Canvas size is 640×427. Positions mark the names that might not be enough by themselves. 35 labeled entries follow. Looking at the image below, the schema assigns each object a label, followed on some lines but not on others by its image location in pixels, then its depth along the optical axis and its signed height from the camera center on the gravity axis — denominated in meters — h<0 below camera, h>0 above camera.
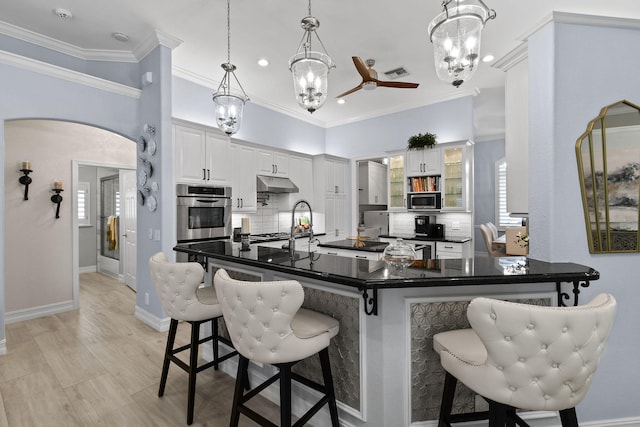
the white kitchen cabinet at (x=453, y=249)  4.74 -0.57
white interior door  5.21 -0.15
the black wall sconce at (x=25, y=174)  3.93 +0.57
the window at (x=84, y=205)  6.59 +0.27
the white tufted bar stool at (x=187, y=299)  1.98 -0.58
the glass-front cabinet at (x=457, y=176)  4.82 +0.62
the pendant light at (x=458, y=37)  1.56 +0.96
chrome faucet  2.26 -0.21
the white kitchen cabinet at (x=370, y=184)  6.79 +0.71
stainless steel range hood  4.93 +0.52
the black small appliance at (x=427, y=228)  5.24 -0.24
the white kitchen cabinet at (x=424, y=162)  5.07 +0.91
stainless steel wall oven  3.72 +0.05
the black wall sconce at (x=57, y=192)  4.20 +0.35
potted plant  5.11 +1.26
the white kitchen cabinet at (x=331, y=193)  5.86 +0.44
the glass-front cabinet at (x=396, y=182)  5.56 +0.60
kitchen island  1.58 -0.59
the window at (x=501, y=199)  7.01 +0.34
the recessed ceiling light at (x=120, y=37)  3.37 +2.05
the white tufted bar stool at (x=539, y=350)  1.07 -0.49
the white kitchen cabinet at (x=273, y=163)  5.00 +0.91
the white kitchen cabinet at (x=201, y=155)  3.77 +0.81
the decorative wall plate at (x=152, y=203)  3.56 +0.16
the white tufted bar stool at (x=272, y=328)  1.39 -0.56
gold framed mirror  1.91 +0.23
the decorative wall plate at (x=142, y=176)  3.70 +0.50
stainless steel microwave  5.09 +0.22
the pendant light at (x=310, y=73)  2.06 +0.99
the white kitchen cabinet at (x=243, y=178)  4.52 +0.59
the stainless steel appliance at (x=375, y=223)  6.31 -0.19
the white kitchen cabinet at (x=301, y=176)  5.57 +0.75
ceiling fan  2.83 +1.36
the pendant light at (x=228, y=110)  2.74 +0.98
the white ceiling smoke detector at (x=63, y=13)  2.92 +2.01
